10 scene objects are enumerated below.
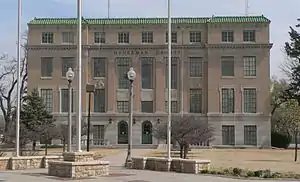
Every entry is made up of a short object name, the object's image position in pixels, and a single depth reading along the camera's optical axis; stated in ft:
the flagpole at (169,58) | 91.99
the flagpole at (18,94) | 94.21
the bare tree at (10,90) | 266.57
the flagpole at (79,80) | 76.54
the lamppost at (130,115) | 103.30
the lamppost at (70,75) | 123.24
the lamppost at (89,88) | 112.49
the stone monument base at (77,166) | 74.59
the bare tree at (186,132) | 136.05
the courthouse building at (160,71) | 249.14
